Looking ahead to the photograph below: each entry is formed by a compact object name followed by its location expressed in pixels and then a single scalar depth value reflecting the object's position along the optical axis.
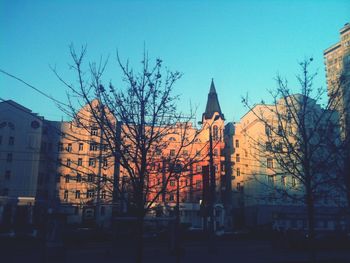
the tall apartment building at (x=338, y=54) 84.00
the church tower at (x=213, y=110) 61.06
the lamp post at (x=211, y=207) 20.58
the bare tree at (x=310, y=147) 12.02
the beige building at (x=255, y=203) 49.28
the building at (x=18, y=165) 47.22
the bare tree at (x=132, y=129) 10.07
